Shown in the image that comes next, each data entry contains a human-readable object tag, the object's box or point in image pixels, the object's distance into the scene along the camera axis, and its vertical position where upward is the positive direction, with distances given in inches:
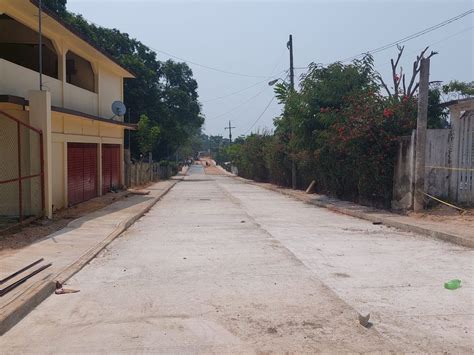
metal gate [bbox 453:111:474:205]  554.3 -4.6
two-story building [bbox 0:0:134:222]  542.3 +47.3
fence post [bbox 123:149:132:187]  1231.5 -38.0
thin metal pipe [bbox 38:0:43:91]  527.2 +142.9
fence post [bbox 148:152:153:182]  1677.4 -48.9
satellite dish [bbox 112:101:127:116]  968.4 +83.8
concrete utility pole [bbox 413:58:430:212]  589.9 +28.7
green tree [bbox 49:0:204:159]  1827.0 +233.8
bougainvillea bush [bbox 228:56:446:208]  666.2 +40.5
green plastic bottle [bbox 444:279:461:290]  279.7 -69.4
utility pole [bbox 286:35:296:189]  1300.4 +191.0
